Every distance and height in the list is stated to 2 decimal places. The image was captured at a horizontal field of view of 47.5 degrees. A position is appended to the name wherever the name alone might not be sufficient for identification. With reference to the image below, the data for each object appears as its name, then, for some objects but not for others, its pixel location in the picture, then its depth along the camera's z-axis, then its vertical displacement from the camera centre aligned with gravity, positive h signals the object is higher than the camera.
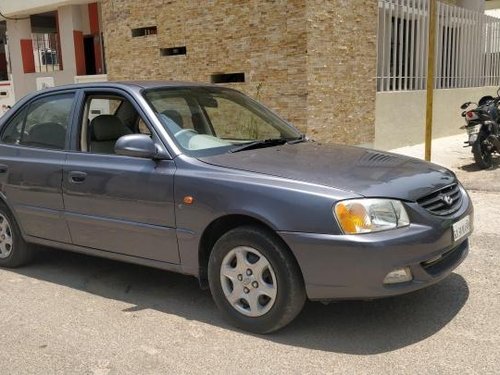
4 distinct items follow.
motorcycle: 9.48 -1.12
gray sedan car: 3.40 -0.83
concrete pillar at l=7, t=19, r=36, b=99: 19.70 +1.06
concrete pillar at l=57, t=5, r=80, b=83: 17.69 +1.45
